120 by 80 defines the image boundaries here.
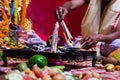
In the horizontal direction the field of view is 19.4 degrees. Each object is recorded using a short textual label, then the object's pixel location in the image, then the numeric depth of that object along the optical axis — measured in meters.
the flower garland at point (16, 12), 3.44
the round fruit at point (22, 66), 1.86
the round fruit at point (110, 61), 2.24
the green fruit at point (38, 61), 1.92
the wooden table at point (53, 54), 2.10
